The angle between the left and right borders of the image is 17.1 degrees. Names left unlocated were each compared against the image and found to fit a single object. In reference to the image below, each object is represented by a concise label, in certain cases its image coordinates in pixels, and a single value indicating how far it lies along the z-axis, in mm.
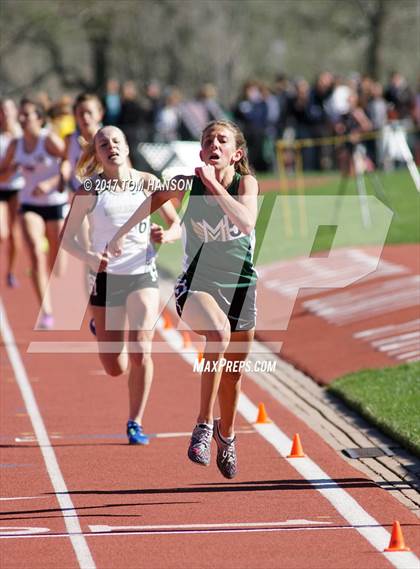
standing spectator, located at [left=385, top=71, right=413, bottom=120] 30734
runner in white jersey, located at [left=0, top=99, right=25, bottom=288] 17469
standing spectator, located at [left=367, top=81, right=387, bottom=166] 29141
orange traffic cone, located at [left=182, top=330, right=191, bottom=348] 14828
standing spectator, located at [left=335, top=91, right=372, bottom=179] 23969
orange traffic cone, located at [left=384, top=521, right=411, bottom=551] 7301
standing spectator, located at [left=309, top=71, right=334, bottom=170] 30719
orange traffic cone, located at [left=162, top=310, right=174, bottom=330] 16062
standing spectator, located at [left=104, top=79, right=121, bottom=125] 32688
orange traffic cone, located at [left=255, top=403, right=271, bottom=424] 11070
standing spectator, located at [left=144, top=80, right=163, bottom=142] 32281
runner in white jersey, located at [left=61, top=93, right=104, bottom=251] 12570
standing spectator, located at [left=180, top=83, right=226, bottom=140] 32375
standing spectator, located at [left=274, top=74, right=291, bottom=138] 32062
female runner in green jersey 8047
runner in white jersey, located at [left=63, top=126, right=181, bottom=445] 9773
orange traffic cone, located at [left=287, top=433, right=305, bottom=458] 9758
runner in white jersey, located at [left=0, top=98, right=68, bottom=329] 14883
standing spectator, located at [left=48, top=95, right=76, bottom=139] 17922
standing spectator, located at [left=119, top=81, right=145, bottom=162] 32000
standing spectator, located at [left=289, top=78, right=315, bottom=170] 31578
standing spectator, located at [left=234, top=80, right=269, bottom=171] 32000
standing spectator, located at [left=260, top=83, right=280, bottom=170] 31844
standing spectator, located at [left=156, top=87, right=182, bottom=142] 31703
